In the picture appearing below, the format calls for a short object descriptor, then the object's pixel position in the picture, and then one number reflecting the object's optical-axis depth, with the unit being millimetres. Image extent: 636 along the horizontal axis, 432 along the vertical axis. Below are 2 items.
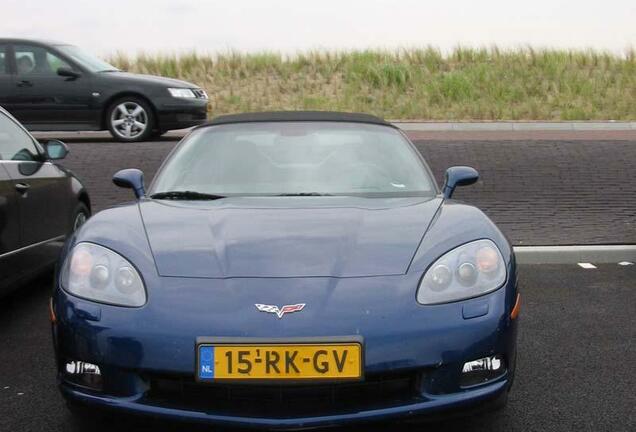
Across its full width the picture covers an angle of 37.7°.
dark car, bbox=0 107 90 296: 5305
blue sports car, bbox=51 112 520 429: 3080
